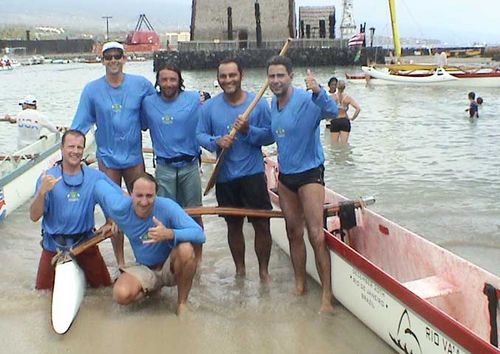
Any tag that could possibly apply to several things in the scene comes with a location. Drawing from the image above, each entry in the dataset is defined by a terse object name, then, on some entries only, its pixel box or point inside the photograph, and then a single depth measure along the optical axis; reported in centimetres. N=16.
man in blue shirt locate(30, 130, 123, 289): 538
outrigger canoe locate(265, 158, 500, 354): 408
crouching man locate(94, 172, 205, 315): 504
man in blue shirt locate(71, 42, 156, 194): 594
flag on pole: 5896
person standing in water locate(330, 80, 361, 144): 1383
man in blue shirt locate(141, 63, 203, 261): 585
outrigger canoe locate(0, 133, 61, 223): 905
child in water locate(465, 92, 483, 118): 2006
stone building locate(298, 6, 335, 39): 6822
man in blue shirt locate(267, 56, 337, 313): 528
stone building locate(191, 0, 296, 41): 6300
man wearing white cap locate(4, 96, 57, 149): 1045
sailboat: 3122
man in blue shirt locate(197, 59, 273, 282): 561
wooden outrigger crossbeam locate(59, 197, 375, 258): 554
